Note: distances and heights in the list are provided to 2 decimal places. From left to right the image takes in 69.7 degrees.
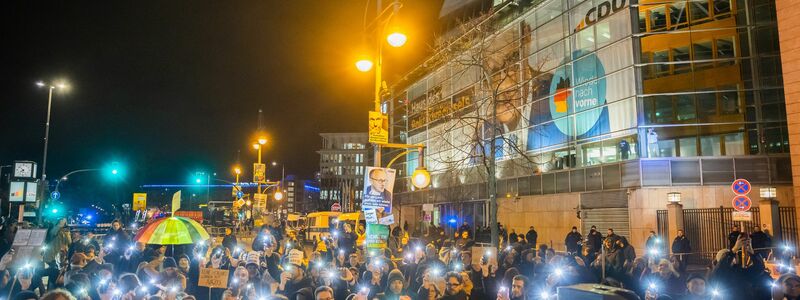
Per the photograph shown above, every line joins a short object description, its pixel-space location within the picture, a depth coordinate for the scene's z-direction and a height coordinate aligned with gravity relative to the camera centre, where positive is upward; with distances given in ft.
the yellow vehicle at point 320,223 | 120.06 -0.54
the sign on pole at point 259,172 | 109.34 +9.18
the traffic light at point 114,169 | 137.80 +12.44
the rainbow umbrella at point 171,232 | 31.78 -0.65
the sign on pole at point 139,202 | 133.39 +4.38
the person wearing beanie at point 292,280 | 29.89 -3.12
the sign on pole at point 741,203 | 56.44 +1.62
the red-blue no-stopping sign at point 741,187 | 56.85 +3.25
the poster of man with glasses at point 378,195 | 39.52 +1.74
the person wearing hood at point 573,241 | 72.49 -2.66
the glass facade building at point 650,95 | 80.48 +19.06
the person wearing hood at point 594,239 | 67.82 -2.26
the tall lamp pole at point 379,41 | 36.73 +11.62
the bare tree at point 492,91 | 62.64 +21.47
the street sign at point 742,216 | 56.13 +0.35
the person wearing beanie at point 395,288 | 27.46 -3.26
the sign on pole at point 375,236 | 40.57 -1.11
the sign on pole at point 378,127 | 41.53 +6.76
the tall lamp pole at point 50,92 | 106.93 +23.82
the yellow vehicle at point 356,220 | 101.29 +0.06
